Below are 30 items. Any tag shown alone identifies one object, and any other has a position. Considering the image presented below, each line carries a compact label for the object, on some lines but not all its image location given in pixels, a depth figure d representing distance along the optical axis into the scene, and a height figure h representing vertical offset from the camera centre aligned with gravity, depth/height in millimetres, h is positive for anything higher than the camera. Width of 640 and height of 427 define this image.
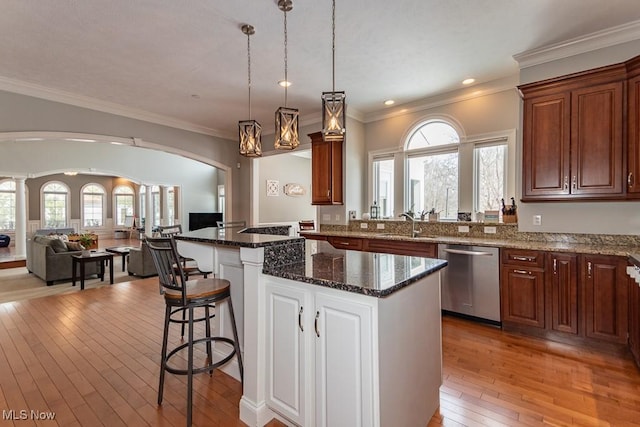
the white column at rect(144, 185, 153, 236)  11508 -14
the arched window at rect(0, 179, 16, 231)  11258 +243
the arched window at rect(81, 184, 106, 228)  13078 +257
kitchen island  1372 -650
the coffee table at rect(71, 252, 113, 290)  5137 -860
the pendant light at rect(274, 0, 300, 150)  2508 +677
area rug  4785 -1311
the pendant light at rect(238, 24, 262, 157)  2732 +660
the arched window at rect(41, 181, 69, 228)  11945 +252
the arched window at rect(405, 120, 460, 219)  4387 +608
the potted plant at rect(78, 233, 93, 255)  6755 -693
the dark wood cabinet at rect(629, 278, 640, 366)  2304 -869
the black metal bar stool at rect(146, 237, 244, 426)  1832 -539
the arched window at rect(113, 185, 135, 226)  13930 +362
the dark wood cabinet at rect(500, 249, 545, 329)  2955 -799
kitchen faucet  4250 -223
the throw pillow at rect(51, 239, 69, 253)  5512 -632
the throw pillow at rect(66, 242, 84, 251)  5840 -680
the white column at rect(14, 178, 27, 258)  8047 -286
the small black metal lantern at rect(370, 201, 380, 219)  4961 -43
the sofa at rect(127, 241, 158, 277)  5863 -1027
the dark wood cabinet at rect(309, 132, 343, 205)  4836 +613
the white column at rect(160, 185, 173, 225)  11883 +237
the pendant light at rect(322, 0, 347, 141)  2217 +701
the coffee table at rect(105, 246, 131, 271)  6309 -850
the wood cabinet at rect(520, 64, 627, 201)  2746 +694
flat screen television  11062 -353
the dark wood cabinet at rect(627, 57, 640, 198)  2594 +691
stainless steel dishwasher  3232 -801
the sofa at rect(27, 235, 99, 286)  5379 -874
